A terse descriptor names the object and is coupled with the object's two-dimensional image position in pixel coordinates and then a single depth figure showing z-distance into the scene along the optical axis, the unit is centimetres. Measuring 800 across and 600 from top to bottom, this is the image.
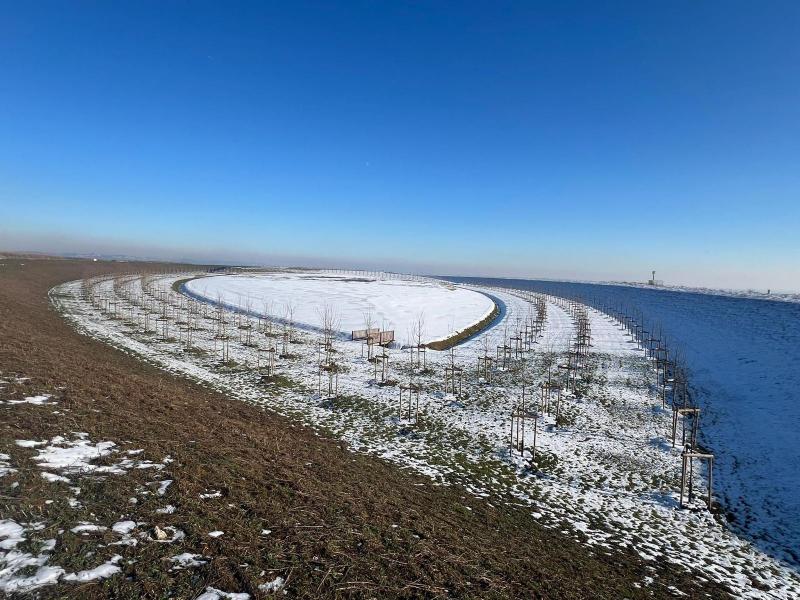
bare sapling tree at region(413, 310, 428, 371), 2405
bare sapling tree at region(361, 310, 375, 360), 2470
